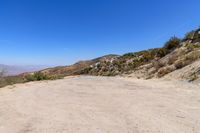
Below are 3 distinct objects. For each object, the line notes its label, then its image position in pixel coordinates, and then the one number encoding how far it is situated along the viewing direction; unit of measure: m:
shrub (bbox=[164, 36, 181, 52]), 16.71
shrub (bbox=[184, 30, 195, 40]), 16.29
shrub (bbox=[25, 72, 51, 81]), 12.25
